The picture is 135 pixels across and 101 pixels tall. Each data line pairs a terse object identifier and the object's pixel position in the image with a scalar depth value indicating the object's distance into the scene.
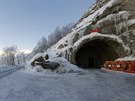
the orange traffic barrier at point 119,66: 10.76
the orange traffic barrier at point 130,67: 9.69
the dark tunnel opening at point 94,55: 16.01
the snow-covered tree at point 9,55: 43.71
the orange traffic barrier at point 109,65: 12.62
